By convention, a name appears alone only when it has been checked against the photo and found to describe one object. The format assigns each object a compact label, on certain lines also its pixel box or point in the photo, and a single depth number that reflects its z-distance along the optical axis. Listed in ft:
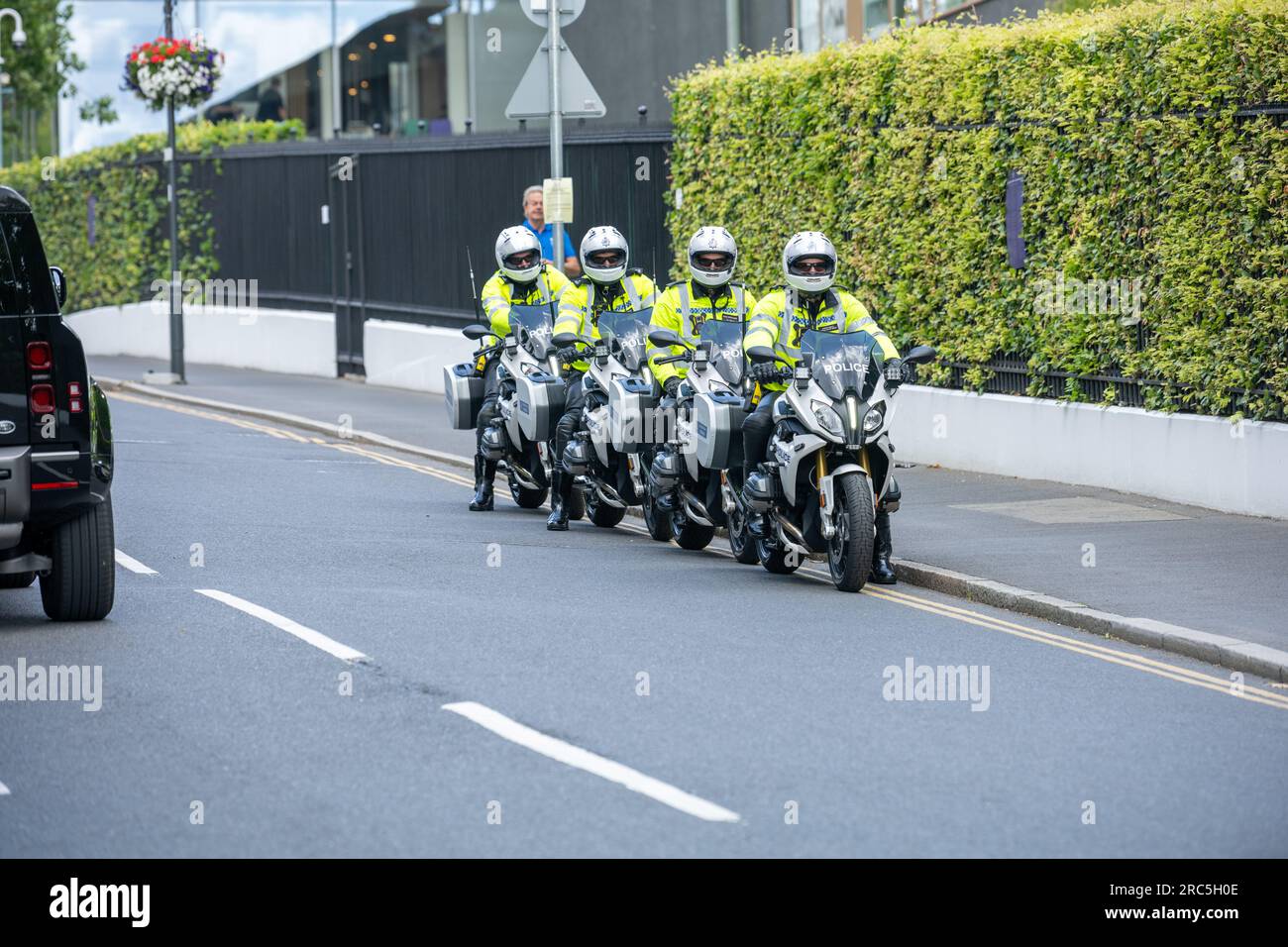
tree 155.33
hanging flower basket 93.81
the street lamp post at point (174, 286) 89.10
